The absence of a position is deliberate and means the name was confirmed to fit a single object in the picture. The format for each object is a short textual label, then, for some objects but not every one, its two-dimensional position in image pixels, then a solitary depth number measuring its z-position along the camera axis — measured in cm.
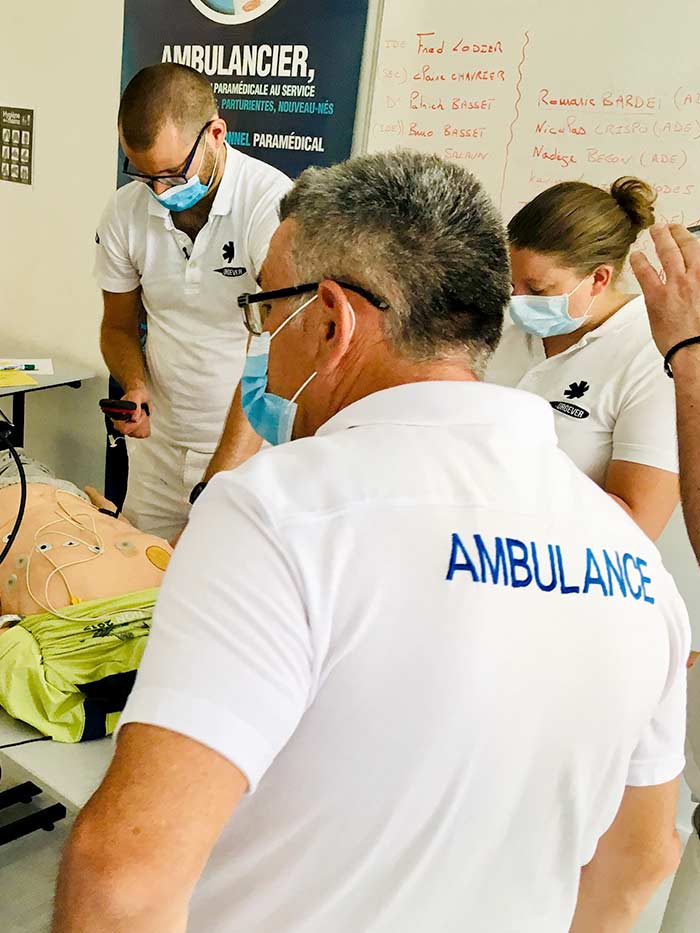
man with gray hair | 64
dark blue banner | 280
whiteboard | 219
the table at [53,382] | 332
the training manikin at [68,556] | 171
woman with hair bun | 170
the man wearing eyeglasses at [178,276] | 213
